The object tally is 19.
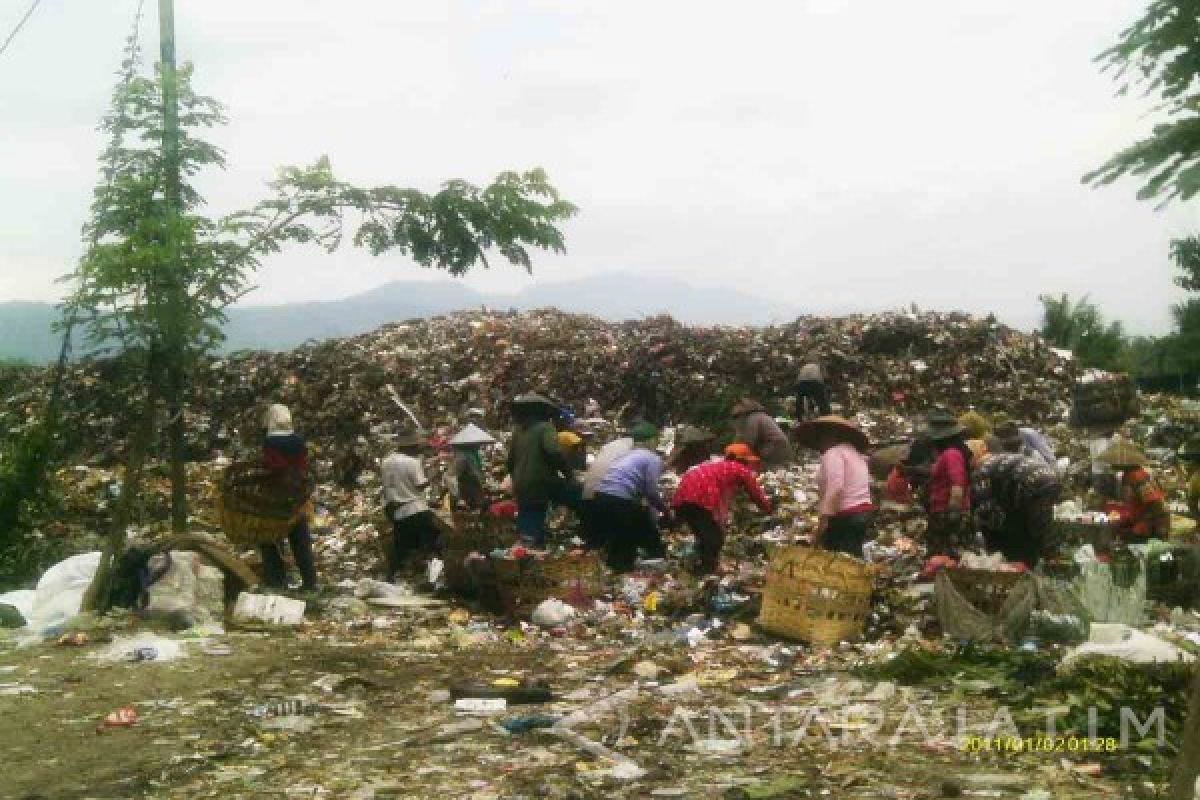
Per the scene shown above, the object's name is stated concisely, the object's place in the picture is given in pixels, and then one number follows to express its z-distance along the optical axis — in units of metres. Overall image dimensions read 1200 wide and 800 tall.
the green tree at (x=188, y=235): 7.90
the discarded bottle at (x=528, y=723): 5.26
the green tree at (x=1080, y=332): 26.05
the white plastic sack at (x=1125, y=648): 5.22
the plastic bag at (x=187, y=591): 7.76
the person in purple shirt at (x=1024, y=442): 9.77
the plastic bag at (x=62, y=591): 8.06
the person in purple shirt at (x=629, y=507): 8.82
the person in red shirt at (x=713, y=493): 8.30
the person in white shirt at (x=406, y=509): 9.66
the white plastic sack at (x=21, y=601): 8.26
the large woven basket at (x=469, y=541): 8.88
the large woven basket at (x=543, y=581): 8.01
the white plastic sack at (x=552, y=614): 7.77
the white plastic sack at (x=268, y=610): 8.00
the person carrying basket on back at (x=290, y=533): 8.93
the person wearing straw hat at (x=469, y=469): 10.24
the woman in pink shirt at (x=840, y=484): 7.63
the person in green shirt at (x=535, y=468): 9.19
